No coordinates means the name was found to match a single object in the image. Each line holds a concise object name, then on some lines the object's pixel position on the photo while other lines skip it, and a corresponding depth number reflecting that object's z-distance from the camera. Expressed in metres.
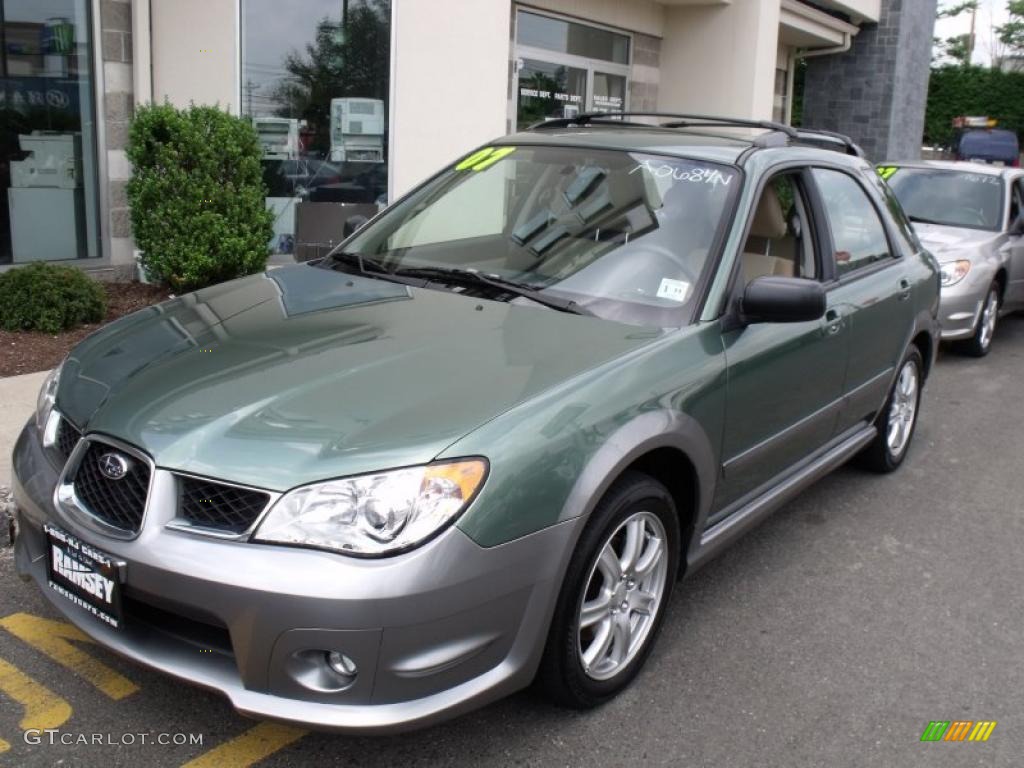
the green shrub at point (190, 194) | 7.77
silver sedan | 8.52
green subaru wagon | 2.49
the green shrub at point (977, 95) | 33.88
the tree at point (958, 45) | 50.50
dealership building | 8.35
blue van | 26.39
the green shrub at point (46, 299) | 7.07
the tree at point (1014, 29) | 48.78
